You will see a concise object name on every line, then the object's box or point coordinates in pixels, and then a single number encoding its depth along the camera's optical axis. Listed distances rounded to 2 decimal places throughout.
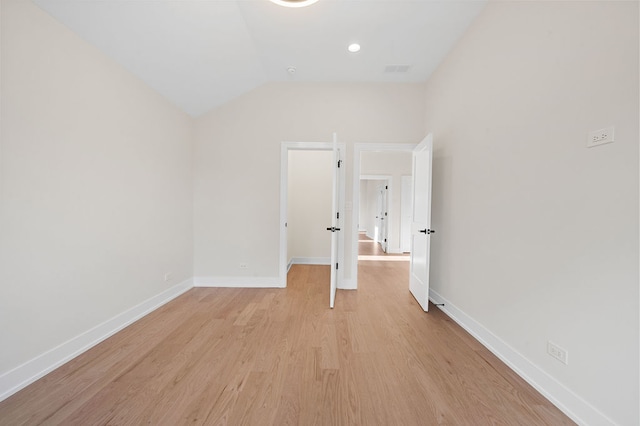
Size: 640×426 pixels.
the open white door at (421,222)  2.83
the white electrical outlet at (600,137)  1.27
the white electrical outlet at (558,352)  1.48
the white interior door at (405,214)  6.80
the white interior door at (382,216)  7.46
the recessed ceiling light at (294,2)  1.77
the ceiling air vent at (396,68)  3.13
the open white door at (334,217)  2.96
